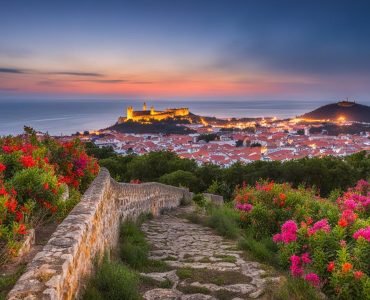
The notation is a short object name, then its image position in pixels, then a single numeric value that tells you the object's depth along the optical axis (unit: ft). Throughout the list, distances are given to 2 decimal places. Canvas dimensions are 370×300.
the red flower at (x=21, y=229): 11.92
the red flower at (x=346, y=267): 12.08
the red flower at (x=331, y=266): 12.67
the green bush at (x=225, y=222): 24.49
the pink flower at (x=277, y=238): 16.02
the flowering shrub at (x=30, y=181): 12.37
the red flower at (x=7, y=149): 18.71
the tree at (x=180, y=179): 75.56
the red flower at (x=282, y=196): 24.11
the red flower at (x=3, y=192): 13.09
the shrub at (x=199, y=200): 41.98
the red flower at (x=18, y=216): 13.39
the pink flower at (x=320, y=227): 14.47
